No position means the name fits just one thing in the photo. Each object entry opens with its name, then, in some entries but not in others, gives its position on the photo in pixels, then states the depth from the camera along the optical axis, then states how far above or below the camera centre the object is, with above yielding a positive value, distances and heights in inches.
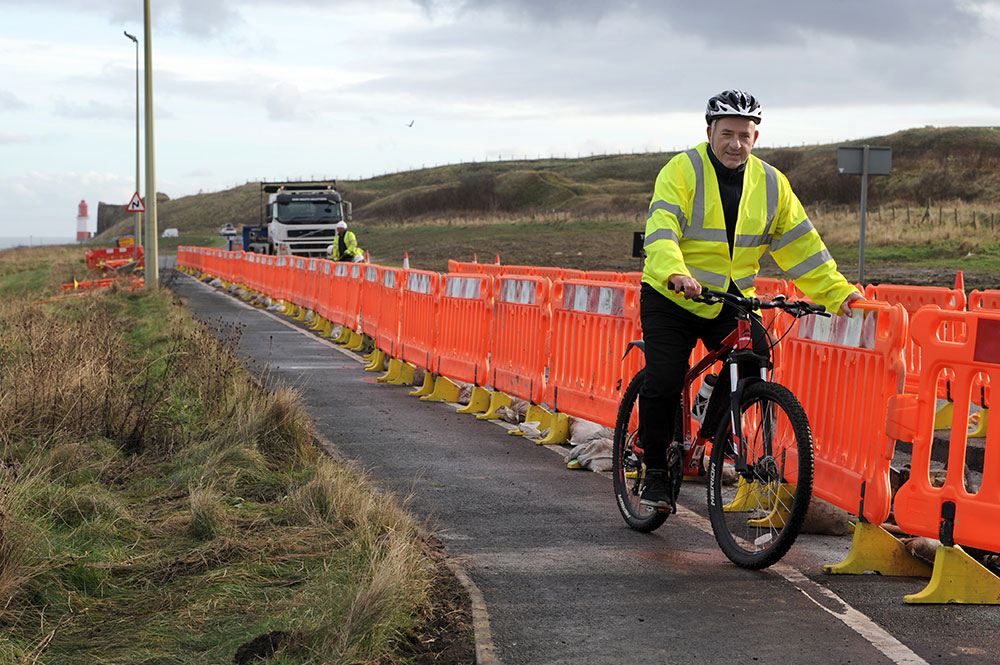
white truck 1599.4 -21.1
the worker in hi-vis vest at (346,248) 1056.2 -37.2
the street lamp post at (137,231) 1885.5 -54.7
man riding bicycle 247.6 -4.6
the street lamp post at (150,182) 1263.5 +14.7
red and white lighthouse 6200.8 -136.2
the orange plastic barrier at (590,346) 372.5 -41.2
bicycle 232.8 -45.9
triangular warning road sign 1673.2 -9.8
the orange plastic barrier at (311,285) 964.6 -63.3
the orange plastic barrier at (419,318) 548.1 -49.7
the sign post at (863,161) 842.2 +39.1
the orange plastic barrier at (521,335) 428.1 -43.8
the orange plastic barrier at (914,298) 434.6 -28.5
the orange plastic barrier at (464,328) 484.1 -47.5
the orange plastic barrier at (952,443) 223.6 -38.9
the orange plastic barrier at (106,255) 1839.3 -85.3
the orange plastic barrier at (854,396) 240.7 -35.6
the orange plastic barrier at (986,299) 458.6 -26.9
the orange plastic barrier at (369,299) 694.5 -53.6
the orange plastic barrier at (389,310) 615.5 -51.8
